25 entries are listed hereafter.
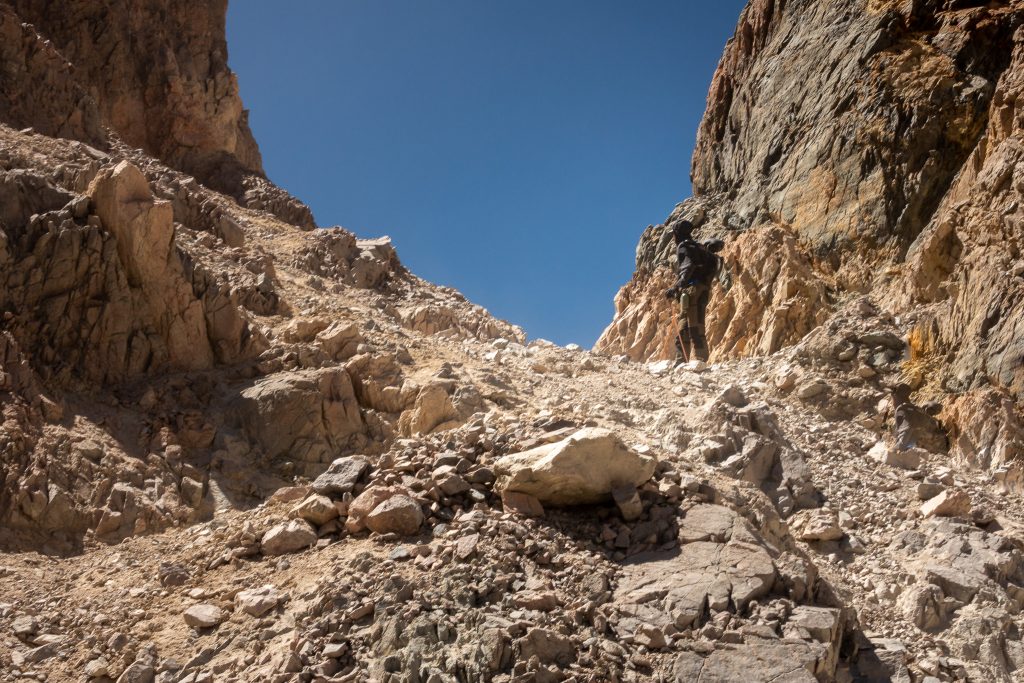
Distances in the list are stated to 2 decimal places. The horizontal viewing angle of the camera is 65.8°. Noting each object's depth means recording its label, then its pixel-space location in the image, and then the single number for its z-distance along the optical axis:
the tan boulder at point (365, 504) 7.98
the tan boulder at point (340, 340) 15.11
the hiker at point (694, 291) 25.92
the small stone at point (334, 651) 6.20
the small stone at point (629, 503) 8.07
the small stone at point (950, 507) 12.05
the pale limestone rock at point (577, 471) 8.00
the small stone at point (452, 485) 8.17
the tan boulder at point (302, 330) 15.36
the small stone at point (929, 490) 12.70
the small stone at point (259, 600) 7.00
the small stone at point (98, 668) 6.75
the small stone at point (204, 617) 7.00
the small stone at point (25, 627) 7.74
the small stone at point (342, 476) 8.48
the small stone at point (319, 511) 8.22
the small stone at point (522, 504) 7.96
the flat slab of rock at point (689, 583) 6.78
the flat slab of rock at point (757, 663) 6.18
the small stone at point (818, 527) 11.62
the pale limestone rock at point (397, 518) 7.77
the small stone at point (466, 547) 7.12
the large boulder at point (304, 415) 13.19
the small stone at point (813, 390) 16.98
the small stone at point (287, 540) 7.99
